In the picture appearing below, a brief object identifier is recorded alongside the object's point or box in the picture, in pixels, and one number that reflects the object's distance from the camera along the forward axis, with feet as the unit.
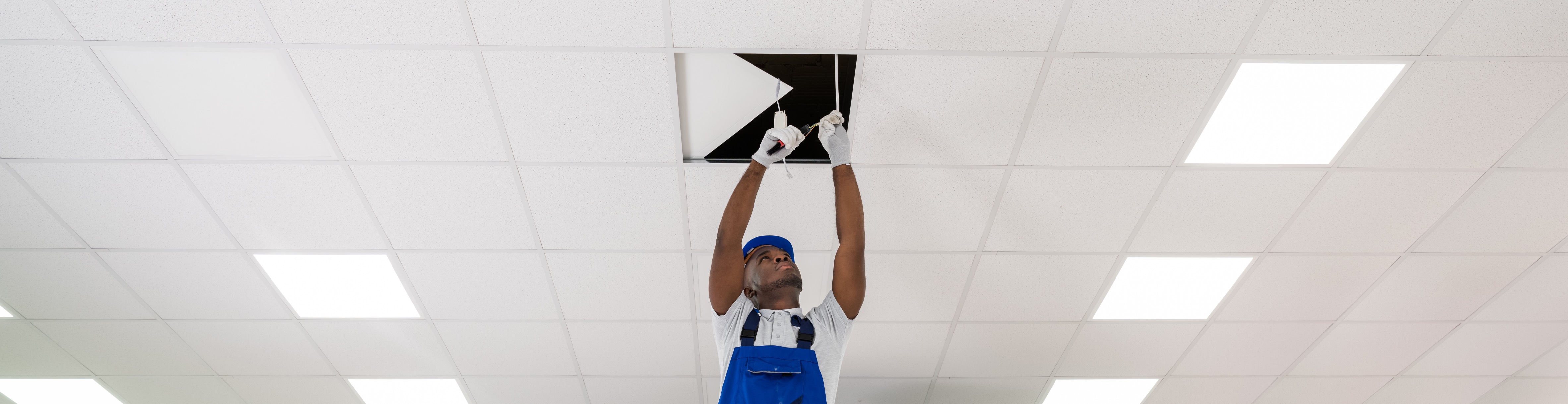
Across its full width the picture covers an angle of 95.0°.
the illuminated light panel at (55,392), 11.85
